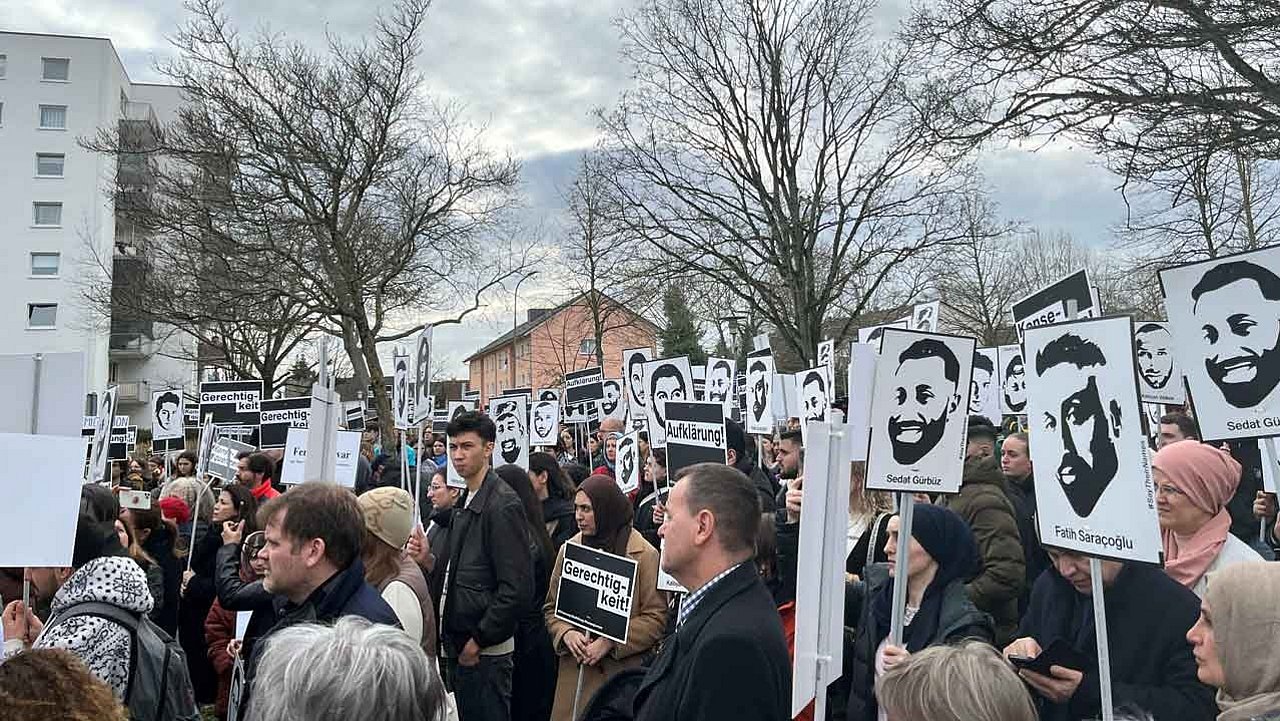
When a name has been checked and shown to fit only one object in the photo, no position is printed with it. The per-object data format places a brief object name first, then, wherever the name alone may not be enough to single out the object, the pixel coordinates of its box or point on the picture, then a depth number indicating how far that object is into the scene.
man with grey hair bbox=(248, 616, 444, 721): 2.25
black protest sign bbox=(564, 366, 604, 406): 16.06
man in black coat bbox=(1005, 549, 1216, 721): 3.24
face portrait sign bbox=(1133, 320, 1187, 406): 8.50
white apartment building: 49.50
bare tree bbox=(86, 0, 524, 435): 21.17
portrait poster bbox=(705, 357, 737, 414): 12.37
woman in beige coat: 5.02
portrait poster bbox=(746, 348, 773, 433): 10.46
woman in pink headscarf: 3.99
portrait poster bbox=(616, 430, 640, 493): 9.10
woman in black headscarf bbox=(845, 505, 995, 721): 3.92
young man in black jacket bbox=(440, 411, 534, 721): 5.33
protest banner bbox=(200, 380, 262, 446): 15.78
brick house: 66.75
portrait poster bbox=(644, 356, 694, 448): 9.62
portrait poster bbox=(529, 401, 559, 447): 13.89
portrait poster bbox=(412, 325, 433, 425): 8.46
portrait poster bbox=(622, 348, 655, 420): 11.38
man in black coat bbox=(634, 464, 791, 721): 2.96
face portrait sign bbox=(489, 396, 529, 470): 10.55
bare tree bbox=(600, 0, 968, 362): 26.59
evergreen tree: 28.78
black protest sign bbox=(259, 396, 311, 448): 14.16
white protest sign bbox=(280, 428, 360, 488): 9.88
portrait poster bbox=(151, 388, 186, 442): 16.14
